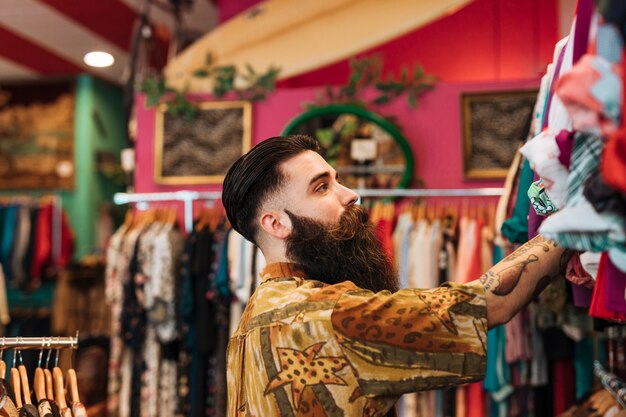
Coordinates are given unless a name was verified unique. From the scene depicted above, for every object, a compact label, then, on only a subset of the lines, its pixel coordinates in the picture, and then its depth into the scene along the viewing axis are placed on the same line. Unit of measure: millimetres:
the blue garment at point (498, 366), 3533
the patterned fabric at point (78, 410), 1786
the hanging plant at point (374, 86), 4285
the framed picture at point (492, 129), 4152
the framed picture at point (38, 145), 7895
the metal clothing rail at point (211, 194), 4105
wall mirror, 4230
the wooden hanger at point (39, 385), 1814
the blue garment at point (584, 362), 3562
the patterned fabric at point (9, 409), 1635
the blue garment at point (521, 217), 2074
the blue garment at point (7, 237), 7039
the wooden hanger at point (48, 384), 1823
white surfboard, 4426
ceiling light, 7074
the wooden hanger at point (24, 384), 1764
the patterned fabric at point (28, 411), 1694
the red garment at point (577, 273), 1488
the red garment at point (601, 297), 1181
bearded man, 1400
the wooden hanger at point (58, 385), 1815
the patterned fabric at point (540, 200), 1391
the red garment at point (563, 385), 3637
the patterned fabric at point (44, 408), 1737
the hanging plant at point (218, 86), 4492
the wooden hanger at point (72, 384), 1849
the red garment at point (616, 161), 881
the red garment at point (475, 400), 3740
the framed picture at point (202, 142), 4547
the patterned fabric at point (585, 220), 962
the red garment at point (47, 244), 7195
